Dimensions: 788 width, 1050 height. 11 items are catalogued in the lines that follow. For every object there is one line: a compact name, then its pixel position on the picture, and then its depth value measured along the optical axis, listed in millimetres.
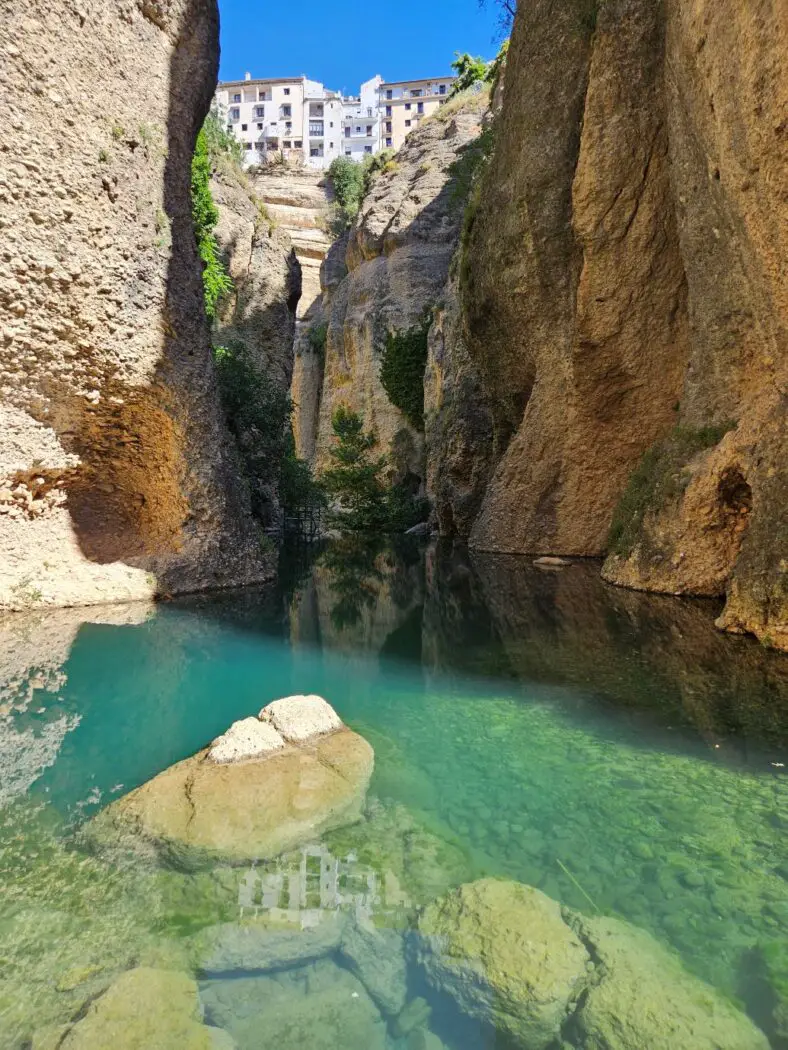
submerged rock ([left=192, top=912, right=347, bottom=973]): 2611
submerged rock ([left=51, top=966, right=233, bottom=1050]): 2191
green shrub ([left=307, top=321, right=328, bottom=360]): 40688
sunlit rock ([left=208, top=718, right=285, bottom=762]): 4414
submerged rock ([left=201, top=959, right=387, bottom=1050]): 2258
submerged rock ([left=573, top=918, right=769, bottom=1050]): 2148
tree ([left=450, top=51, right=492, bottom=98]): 34344
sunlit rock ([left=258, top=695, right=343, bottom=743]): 4781
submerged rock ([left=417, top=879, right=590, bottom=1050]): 2322
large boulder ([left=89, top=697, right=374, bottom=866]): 3506
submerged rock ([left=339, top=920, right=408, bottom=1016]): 2445
